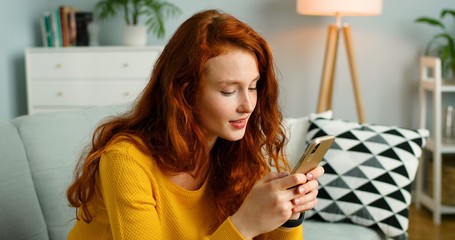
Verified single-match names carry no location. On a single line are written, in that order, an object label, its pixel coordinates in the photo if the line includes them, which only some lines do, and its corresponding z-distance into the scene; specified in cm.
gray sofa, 167
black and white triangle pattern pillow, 214
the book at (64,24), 422
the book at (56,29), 422
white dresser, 403
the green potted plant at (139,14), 412
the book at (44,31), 425
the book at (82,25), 425
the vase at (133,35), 412
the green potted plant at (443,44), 372
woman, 128
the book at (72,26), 423
